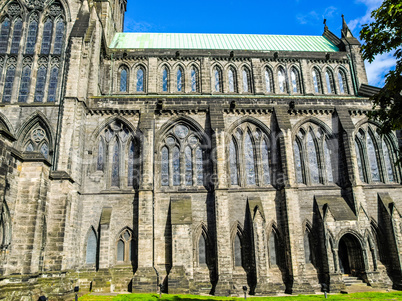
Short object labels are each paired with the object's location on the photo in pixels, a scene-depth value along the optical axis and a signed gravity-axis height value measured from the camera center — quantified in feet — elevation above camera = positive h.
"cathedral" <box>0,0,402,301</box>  60.49 +14.06
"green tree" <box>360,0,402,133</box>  32.37 +20.20
